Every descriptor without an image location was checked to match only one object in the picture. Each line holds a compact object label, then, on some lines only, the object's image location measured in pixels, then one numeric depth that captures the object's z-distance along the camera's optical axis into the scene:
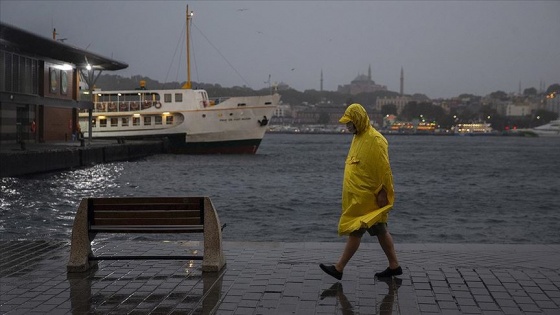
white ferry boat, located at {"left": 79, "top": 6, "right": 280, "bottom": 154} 60.16
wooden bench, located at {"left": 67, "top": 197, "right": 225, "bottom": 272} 8.07
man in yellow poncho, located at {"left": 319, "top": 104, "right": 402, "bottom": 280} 7.72
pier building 41.31
